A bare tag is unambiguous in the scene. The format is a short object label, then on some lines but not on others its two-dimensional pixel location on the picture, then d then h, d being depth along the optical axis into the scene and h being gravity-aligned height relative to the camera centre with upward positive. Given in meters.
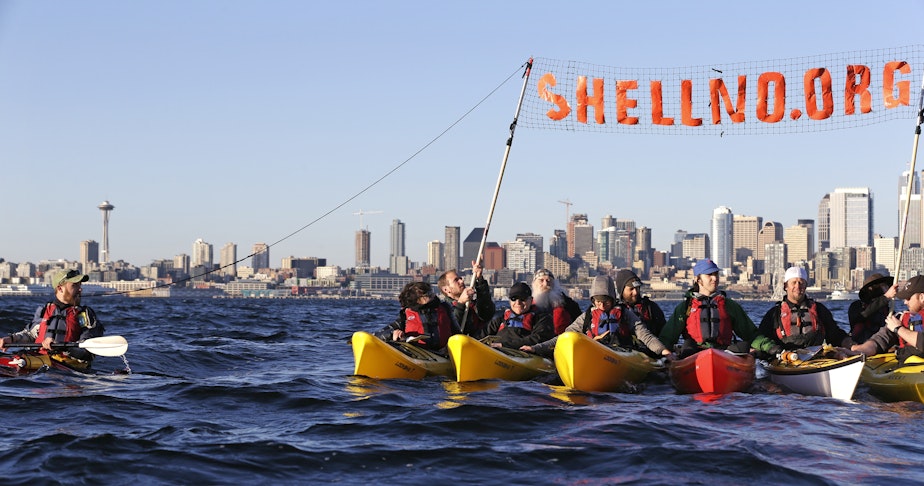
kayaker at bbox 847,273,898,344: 15.19 -0.64
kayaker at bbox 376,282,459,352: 14.68 -0.74
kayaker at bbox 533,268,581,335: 15.32 -0.47
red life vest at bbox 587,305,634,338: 13.82 -0.75
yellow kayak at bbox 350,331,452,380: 14.13 -1.29
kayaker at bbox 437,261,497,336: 15.65 -0.49
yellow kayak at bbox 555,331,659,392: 12.77 -1.24
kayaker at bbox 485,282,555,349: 14.62 -0.83
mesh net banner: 18.77 +3.31
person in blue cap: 13.52 -0.72
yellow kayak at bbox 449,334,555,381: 13.60 -1.27
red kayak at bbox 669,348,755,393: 12.69 -1.33
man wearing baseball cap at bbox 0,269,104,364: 14.02 -0.70
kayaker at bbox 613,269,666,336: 14.48 -0.47
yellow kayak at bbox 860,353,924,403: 11.95 -1.36
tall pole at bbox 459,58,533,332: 17.68 +2.06
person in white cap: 13.79 -0.77
